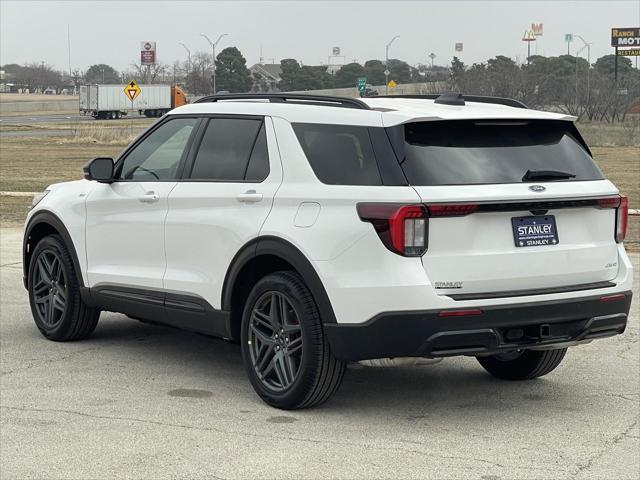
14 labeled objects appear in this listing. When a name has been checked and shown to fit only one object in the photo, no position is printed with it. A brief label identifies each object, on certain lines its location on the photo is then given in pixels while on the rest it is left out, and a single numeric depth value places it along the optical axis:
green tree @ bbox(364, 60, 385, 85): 147.75
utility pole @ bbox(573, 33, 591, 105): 85.75
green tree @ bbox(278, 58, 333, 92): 136.38
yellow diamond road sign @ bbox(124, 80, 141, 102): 58.15
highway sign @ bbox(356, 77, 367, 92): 82.38
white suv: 6.15
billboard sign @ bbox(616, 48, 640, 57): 145.38
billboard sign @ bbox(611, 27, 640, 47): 141.50
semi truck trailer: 97.69
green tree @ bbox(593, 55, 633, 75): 157.38
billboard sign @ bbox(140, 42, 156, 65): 132.38
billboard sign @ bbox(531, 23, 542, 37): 186.75
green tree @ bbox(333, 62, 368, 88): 143.38
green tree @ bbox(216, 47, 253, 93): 131.50
